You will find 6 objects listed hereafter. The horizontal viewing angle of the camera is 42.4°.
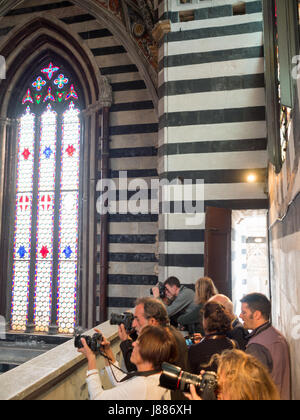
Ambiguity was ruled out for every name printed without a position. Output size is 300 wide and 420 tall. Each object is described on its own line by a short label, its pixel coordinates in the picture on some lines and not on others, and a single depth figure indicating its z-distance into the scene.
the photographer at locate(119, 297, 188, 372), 2.76
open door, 6.17
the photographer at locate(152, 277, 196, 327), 4.64
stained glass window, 9.97
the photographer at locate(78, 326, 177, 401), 1.96
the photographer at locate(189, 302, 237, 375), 2.62
